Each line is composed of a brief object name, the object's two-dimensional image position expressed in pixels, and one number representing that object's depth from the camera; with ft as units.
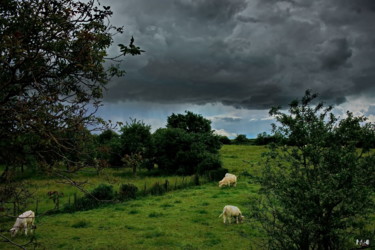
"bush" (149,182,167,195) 104.99
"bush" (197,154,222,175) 142.31
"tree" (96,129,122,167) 155.02
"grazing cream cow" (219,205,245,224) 64.69
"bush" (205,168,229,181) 130.00
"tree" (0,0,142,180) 21.21
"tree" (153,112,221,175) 146.92
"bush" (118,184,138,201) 93.37
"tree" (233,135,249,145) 309.06
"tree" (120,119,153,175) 157.88
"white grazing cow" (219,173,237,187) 111.75
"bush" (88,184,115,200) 89.40
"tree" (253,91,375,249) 28.66
